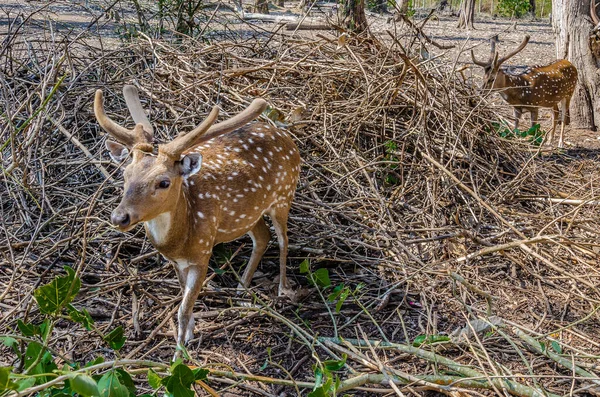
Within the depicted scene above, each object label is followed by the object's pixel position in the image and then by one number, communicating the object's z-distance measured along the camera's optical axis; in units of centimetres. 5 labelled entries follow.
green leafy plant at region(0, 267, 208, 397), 211
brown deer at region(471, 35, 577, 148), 753
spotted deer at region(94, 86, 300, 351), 310
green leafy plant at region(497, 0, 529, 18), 2700
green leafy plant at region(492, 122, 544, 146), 662
